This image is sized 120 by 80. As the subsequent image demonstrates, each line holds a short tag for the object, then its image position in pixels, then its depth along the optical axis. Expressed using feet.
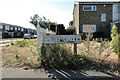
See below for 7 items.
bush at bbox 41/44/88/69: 13.15
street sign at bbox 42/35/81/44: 14.51
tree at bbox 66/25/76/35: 65.35
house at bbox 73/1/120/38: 56.29
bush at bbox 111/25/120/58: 12.85
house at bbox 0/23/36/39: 106.11
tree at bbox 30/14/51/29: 192.52
